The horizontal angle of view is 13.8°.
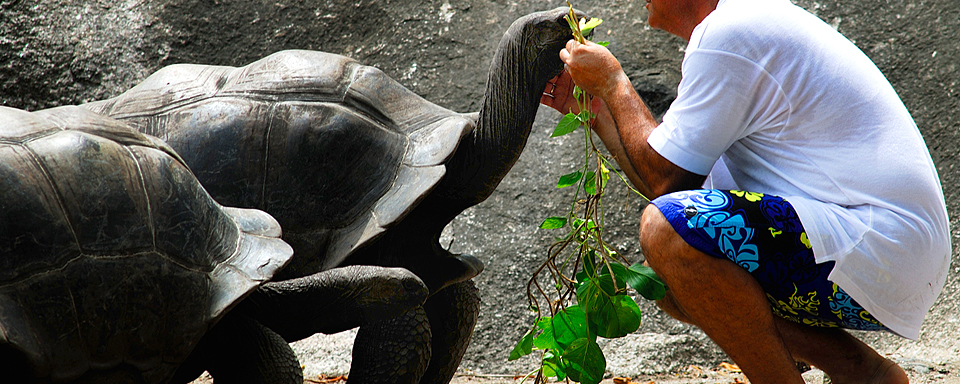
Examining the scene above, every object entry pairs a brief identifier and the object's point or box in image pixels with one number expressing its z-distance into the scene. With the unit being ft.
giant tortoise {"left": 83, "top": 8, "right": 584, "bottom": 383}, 27.14
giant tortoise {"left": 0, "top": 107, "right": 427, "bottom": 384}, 25.30
